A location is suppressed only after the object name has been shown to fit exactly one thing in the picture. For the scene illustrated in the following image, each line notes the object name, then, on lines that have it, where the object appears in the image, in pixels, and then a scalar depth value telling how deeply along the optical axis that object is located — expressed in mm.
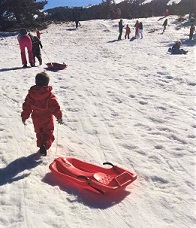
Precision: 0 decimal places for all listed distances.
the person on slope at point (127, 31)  23766
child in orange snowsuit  5168
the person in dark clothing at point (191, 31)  21844
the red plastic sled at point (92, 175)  4422
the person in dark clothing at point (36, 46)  13789
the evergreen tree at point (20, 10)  31578
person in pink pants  13258
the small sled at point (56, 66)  13031
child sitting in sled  15984
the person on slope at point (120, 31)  23292
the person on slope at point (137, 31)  23812
